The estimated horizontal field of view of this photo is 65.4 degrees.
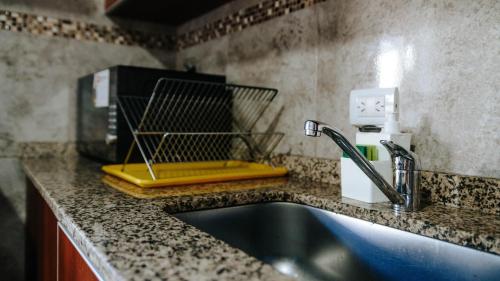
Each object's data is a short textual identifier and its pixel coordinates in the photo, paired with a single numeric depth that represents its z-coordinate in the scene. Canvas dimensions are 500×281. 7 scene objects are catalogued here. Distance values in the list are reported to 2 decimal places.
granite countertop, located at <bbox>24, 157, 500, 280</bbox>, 0.47
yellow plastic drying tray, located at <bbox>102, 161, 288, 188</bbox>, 1.07
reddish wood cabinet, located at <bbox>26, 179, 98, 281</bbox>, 0.72
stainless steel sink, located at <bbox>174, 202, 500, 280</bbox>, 0.71
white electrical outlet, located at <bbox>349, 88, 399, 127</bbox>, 0.90
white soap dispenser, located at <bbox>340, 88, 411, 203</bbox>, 0.86
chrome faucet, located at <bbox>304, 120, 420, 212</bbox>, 0.81
